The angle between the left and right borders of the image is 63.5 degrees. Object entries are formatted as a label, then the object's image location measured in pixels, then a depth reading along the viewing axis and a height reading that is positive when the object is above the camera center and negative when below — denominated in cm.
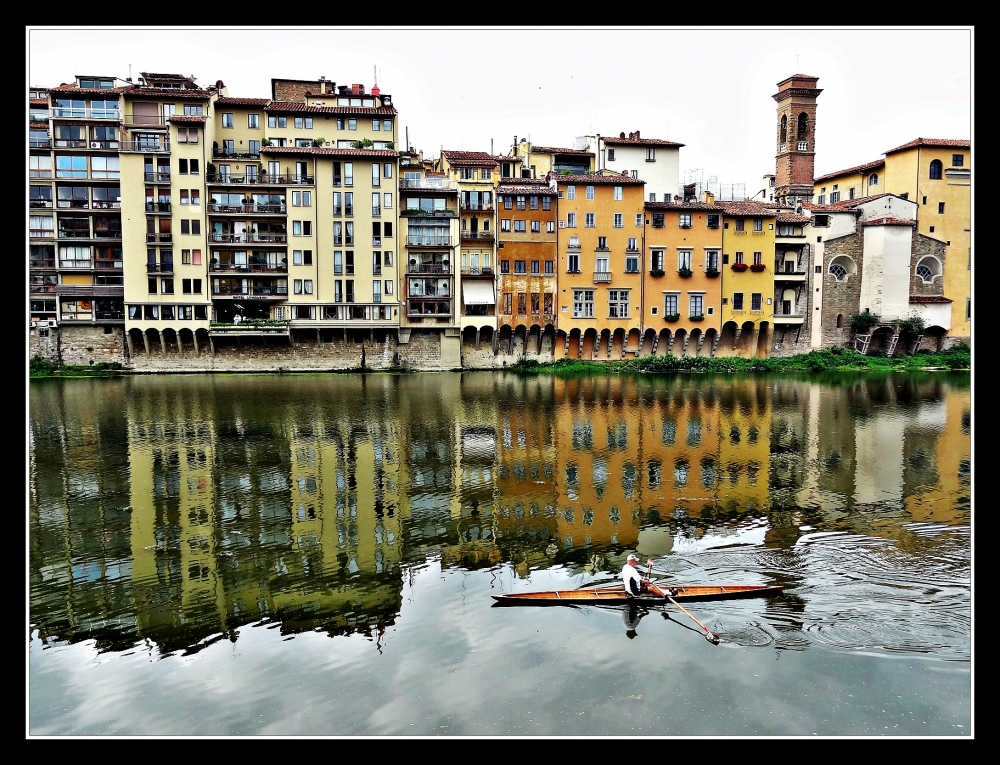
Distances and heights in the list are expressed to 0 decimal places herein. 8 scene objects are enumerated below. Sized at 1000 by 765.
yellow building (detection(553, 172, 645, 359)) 6806 +899
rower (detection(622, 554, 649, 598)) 1648 -446
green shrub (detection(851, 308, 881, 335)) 7262 +363
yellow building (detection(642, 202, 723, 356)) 6956 +772
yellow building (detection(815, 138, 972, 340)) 7394 +1517
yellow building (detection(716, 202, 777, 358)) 7081 +839
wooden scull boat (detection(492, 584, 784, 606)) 1653 -479
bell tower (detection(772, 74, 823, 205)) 8044 +2285
